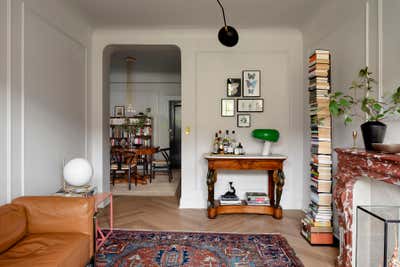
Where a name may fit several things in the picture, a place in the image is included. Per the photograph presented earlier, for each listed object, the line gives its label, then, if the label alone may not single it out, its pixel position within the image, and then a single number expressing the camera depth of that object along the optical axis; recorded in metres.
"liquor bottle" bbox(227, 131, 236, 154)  3.71
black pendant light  2.35
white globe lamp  2.49
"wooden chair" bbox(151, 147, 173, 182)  6.11
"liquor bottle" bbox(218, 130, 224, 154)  3.74
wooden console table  3.42
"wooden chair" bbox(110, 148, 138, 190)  5.38
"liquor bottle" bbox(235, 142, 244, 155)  3.68
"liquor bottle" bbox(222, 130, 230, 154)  3.71
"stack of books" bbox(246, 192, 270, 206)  3.58
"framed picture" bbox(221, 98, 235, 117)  3.94
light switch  3.94
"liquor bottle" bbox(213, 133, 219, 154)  3.79
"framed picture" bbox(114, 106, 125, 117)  7.62
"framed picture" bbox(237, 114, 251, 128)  3.93
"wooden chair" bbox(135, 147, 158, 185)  5.49
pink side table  2.58
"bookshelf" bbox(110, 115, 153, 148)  7.36
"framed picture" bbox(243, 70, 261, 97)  3.93
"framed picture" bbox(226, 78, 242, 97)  3.94
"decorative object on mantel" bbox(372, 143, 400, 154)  1.58
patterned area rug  2.26
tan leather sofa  1.54
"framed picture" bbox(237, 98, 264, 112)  3.93
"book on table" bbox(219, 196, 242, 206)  3.56
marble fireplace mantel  1.65
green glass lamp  3.59
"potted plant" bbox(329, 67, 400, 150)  1.81
